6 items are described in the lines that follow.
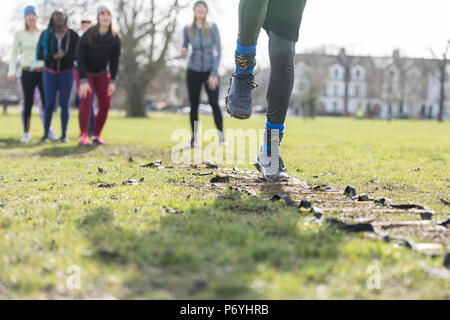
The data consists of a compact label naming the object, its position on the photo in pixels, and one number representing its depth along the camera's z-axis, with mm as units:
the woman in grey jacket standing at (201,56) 8070
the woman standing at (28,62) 9227
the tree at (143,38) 36781
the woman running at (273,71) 3940
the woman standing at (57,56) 8586
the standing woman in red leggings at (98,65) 7918
